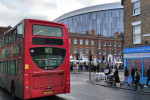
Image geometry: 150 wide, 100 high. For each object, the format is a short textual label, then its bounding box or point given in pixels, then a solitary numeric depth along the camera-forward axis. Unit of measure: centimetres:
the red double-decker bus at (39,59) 897
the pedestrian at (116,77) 1755
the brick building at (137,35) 1908
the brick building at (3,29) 6275
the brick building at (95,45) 5534
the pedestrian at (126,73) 1892
